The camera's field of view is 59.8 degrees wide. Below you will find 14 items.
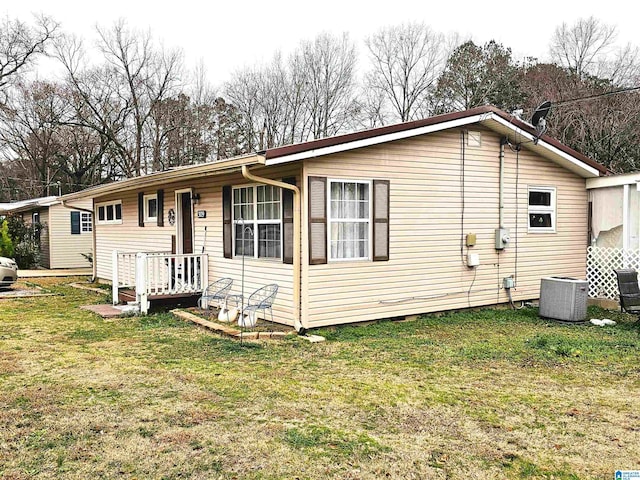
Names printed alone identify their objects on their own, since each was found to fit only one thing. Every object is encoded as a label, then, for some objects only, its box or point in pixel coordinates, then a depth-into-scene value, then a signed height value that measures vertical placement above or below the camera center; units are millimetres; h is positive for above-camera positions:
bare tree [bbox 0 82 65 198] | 28656 +5077
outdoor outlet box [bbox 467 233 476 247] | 9484 -259
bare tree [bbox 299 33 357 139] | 27812 +7328
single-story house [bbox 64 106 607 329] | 7918 +68
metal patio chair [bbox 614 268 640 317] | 8562 -1031
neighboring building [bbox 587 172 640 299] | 10242 -122
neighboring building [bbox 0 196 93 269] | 19516 -249
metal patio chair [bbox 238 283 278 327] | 7778 -1134
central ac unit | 9023 -1250
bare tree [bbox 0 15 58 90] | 27266 +9175
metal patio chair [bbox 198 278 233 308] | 9298 -1148
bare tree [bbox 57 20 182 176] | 28328 +7372
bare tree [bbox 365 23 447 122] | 27062 +7959
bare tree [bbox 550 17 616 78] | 23828 +7837
